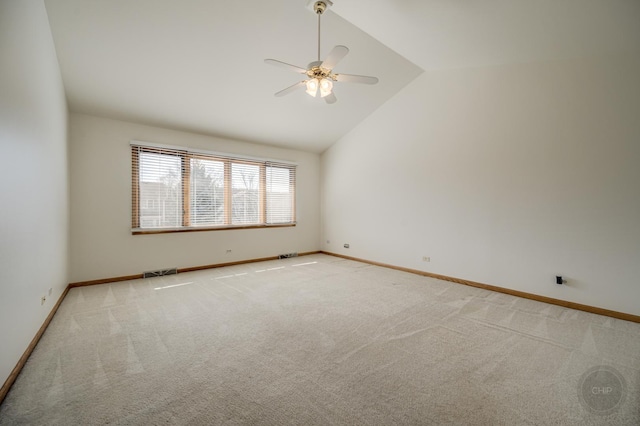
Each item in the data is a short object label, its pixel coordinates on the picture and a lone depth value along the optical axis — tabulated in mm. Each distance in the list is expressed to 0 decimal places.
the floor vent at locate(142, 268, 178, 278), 4467
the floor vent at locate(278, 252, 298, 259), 6157
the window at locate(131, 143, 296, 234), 4477
